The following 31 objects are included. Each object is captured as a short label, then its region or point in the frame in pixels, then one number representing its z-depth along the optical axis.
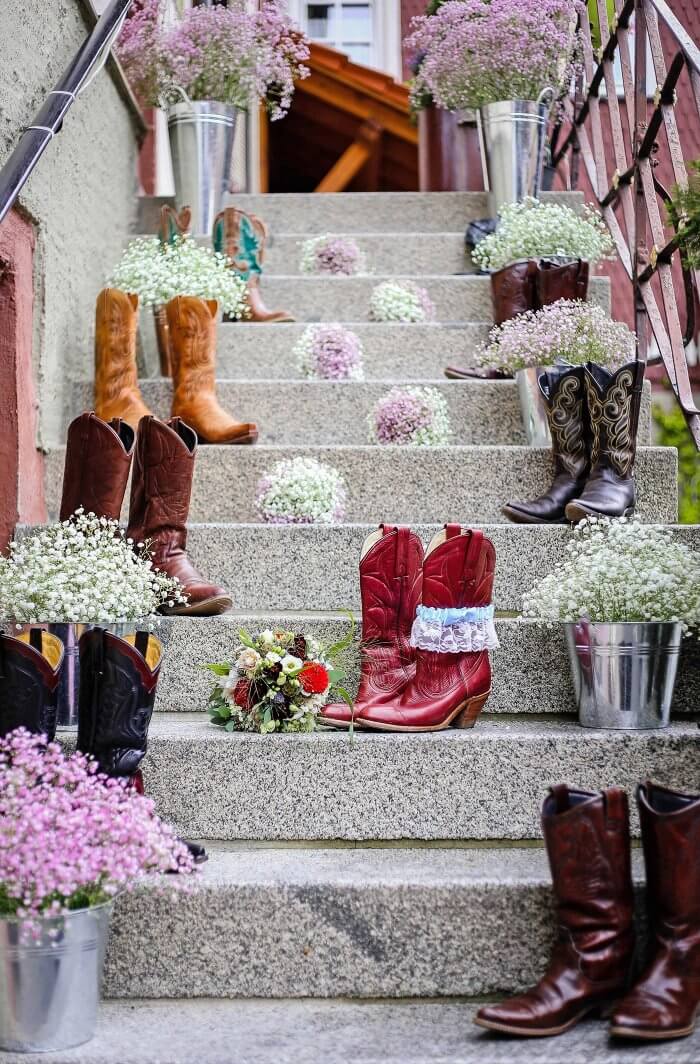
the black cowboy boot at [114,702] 1.88
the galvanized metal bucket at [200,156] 4.45
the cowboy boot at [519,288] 3.68
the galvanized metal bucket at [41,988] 1.55
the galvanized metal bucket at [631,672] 2.08
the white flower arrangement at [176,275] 3.62
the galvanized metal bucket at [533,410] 3.15
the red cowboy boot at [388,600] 2.24
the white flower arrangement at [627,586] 2.12
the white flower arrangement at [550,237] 3.84
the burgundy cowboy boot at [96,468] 2.56
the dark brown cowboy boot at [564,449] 2.79
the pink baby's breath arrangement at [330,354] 3.62
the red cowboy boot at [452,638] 2.11
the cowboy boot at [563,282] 3.59
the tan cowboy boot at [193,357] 3.27
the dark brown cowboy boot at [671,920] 1.55
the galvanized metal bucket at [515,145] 4.54
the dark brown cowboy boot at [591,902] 1.61
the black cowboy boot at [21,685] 1.87
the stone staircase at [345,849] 1.65
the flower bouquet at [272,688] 2.08
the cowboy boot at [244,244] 4.04
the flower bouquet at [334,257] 4.37
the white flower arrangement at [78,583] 2.22
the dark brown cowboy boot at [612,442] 2.66
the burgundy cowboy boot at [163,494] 2.58
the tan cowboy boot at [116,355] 3.27
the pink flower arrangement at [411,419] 3.26
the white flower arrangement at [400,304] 3.97
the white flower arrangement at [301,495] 2.91
